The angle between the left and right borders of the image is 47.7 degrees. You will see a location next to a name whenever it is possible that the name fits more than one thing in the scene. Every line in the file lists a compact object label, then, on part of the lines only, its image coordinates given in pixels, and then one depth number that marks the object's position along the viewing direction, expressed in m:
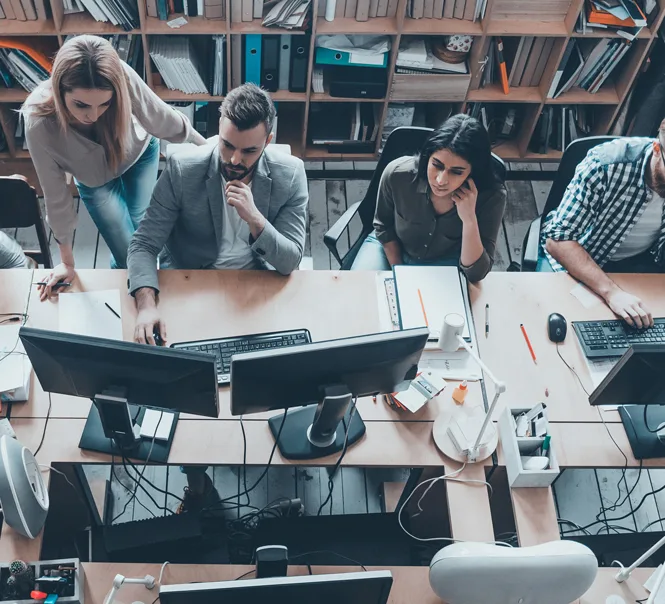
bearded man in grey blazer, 2.20
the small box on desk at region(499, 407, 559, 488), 2.00
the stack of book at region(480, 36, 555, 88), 3.46
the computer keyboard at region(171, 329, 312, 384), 2.22
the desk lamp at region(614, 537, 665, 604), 1.56
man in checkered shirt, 2.45
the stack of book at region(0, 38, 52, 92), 3.19
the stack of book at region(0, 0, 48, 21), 3.08
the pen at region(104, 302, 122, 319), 2.28
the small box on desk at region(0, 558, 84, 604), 1.75
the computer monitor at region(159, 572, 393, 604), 1.49
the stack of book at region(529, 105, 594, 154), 3.78
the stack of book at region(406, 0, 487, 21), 3.26
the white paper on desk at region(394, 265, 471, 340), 2.33
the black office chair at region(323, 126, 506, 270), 2.63
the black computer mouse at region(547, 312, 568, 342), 2.33
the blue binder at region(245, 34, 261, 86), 3.31
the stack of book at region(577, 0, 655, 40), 3.29
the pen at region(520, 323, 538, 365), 2.30
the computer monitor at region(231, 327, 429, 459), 1.77
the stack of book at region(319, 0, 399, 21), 3.21
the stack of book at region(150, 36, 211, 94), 3.29
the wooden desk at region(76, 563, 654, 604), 1.84
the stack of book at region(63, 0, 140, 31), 3.09
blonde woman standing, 2.15
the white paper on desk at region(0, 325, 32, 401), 2.07
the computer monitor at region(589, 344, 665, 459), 1.88
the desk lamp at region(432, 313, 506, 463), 2.06
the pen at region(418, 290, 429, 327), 2.32
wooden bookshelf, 3.18
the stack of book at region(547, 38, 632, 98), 3.46
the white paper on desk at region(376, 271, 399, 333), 2.34
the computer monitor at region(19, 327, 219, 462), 1.74
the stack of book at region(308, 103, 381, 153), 3.72
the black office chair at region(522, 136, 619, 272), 2.67
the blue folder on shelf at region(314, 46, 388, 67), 3.38
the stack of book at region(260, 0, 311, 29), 3.15
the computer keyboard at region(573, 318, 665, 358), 2.32
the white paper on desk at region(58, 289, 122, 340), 2.24
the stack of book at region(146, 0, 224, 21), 3.16
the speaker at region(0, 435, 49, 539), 1.72
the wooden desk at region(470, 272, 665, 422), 2.22
